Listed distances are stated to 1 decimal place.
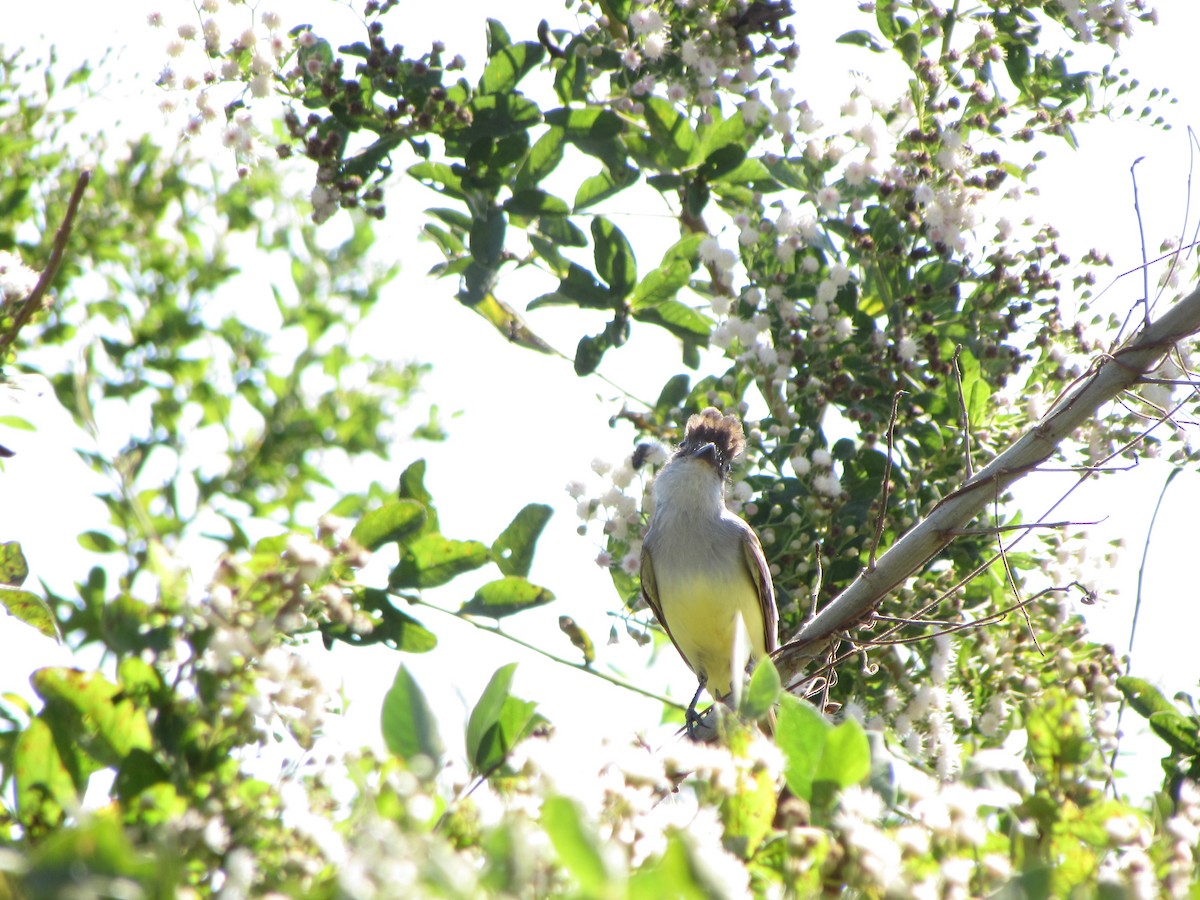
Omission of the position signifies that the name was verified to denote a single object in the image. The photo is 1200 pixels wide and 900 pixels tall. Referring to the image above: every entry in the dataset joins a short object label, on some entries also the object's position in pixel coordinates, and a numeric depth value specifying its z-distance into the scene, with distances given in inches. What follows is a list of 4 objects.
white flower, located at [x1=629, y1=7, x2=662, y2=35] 281.7
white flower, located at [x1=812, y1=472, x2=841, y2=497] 265.1
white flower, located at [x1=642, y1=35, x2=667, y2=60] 283.0
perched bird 391.2
